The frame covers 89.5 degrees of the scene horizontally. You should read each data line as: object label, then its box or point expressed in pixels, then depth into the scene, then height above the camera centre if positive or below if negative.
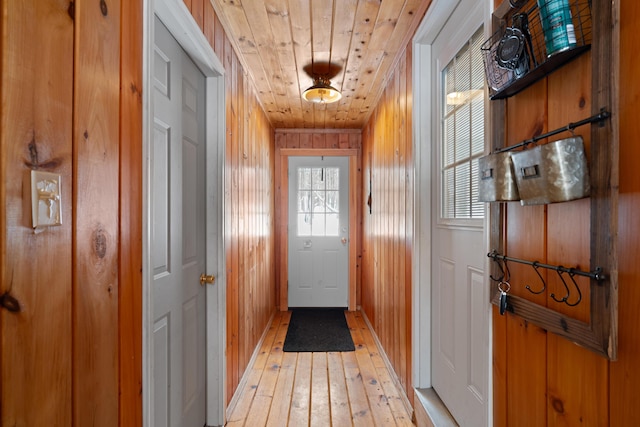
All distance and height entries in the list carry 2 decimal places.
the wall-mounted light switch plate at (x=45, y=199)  0.64 +0.03
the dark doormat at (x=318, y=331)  3.07 -1.27
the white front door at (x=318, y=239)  4.28 -0.35
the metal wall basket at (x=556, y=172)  0.70 +0.09
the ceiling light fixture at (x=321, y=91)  2.59 +0.99
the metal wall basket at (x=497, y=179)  0.90 +0.10
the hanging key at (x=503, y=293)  0.97 -0.25
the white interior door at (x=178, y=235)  1.33 -0.10
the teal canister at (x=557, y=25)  0.73 +0.43
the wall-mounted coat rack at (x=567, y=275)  0.67 -0.15
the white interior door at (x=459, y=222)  1.39 -0.04
